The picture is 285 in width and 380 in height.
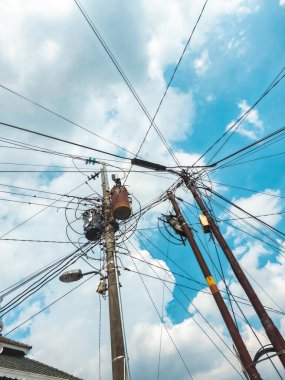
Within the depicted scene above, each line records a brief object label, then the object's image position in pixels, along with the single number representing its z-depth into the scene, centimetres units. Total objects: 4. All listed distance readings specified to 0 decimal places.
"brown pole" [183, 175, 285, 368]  594
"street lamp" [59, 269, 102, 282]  672
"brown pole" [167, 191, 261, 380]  597
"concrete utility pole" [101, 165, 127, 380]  505
